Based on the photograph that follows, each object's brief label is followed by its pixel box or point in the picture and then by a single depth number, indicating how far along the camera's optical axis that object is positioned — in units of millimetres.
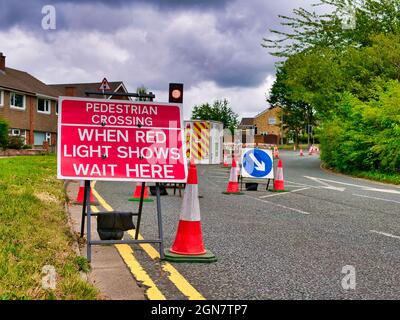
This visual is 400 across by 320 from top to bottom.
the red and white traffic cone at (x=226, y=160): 29967
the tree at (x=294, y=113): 88125
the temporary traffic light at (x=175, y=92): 13773
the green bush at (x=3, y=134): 36662
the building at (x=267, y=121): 109769
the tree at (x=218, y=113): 74750
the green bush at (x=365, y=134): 22219
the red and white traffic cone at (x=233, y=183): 14688
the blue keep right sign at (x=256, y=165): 16250
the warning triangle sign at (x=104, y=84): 19797
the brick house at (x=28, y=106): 43469
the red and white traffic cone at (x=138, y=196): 12018
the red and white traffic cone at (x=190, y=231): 6250
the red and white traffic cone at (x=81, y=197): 11095
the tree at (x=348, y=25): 30109
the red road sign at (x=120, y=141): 6383
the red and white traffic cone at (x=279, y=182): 15547
